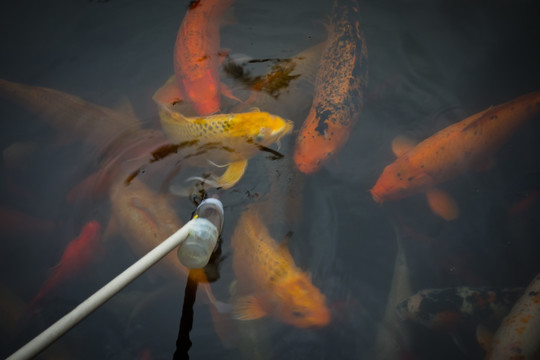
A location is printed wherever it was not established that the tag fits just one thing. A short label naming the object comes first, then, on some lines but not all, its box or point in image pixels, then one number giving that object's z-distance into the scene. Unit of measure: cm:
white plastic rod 120
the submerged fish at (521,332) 222
